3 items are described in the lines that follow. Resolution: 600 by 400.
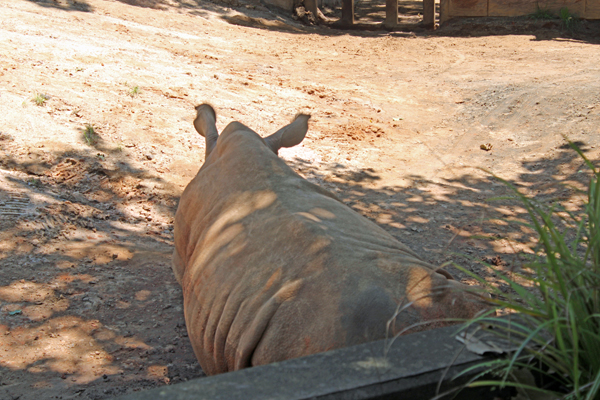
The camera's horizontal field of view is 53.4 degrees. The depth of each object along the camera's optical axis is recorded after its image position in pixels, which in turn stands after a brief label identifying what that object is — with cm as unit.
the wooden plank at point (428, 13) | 1501
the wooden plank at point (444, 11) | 1484
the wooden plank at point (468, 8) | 1427
